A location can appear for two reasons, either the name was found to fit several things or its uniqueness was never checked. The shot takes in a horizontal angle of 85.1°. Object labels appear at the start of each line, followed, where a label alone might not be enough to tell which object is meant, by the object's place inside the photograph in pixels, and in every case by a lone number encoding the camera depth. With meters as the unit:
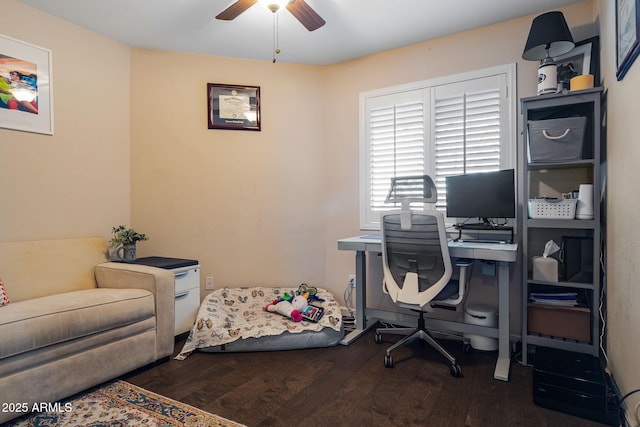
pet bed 2.60
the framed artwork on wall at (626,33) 1.49
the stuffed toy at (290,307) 2.93
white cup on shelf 2.16
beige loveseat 1.74
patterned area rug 1.73
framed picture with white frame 2.48
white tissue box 2.29
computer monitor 2.51
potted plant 2.98
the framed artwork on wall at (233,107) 3.43
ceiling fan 2.14
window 2.75
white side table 2.79
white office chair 2.25
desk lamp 2.21
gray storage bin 2.19
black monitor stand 2.56
